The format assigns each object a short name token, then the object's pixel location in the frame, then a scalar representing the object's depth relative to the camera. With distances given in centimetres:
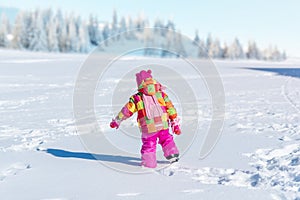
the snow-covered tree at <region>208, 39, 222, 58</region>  8019
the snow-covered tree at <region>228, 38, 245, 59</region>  8400
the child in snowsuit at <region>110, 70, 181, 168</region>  374
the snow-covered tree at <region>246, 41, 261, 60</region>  8911
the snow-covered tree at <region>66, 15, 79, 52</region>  6900
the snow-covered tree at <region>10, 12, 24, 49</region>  6094
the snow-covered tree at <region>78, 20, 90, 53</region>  7331
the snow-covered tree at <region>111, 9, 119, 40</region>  9212
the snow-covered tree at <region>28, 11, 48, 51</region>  6025
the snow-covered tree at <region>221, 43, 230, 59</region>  8244
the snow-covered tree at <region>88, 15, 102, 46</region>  8444
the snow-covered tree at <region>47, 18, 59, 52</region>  6328
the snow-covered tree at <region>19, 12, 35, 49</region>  6094
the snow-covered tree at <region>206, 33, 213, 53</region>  8144
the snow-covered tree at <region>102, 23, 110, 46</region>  8670
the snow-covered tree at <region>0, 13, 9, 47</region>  6212
